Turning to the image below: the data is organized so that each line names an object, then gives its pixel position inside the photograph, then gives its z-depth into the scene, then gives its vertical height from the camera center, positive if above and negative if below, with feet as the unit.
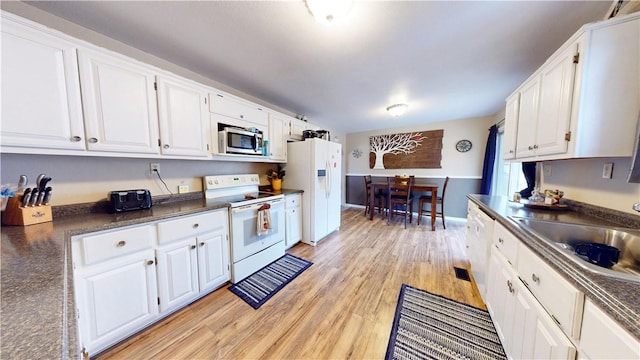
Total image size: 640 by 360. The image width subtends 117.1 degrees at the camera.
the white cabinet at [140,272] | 3.86 -2.46
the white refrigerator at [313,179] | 9.36 -0.58
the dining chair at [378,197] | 14.06 -2.19
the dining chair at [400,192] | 12.22 -1.56
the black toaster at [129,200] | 4.91 -0.84
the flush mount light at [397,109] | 9.98 +3.11
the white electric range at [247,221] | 6.48 -1.92
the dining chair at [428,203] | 12.10 -2.32
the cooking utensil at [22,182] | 4.06 -0.30
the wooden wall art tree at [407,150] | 14.05 +1.36
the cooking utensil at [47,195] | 4.18 -0.59
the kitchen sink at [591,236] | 3.32 -1.30
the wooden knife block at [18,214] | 3.83 -0.92
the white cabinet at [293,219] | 8.86 -2.44
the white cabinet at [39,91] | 3.56 +1.51
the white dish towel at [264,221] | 7.00 -1.94
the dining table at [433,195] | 11.73 -1.62
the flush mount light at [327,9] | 3.81 +3.19
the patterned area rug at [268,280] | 5.95 -3.85
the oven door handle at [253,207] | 6.42 -1.38
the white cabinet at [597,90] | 3.47 +1.48
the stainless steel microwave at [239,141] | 6.83 +0.99
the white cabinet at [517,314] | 2.57 -2.39
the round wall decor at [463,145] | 13.03 +1.53
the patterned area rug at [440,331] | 4.23 -3.94
